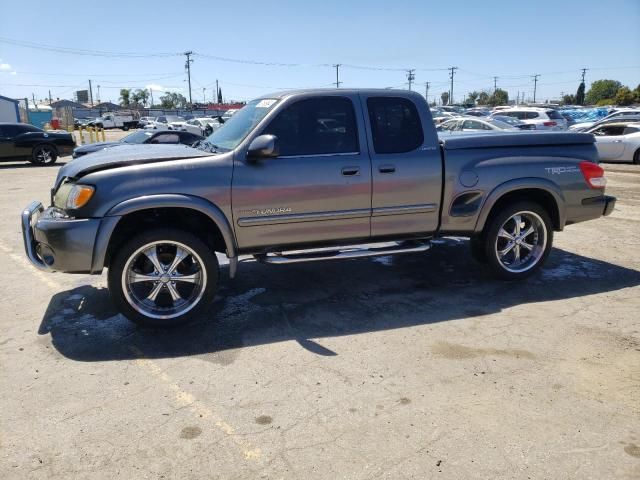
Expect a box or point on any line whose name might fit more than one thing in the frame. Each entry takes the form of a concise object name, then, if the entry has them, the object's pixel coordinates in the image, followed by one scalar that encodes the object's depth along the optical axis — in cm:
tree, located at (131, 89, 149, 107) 11888
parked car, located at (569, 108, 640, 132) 2142
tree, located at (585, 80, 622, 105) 10038
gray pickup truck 411
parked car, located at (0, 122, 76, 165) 1738
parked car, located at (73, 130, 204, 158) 1281
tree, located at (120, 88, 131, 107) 11600
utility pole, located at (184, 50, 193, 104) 9138
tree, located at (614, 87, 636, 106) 7169
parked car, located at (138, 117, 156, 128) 5614
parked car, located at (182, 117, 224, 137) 3147
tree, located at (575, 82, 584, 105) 10071
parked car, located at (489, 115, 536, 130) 2166
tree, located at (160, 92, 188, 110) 13375
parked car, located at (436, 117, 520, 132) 1644
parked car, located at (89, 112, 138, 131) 5850
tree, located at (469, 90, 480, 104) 12825
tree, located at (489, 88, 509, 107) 11131
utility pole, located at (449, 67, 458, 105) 10944
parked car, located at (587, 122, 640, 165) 1655
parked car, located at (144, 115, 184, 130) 4646
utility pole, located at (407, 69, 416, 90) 9400
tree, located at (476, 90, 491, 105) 11886
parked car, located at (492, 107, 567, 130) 2255
